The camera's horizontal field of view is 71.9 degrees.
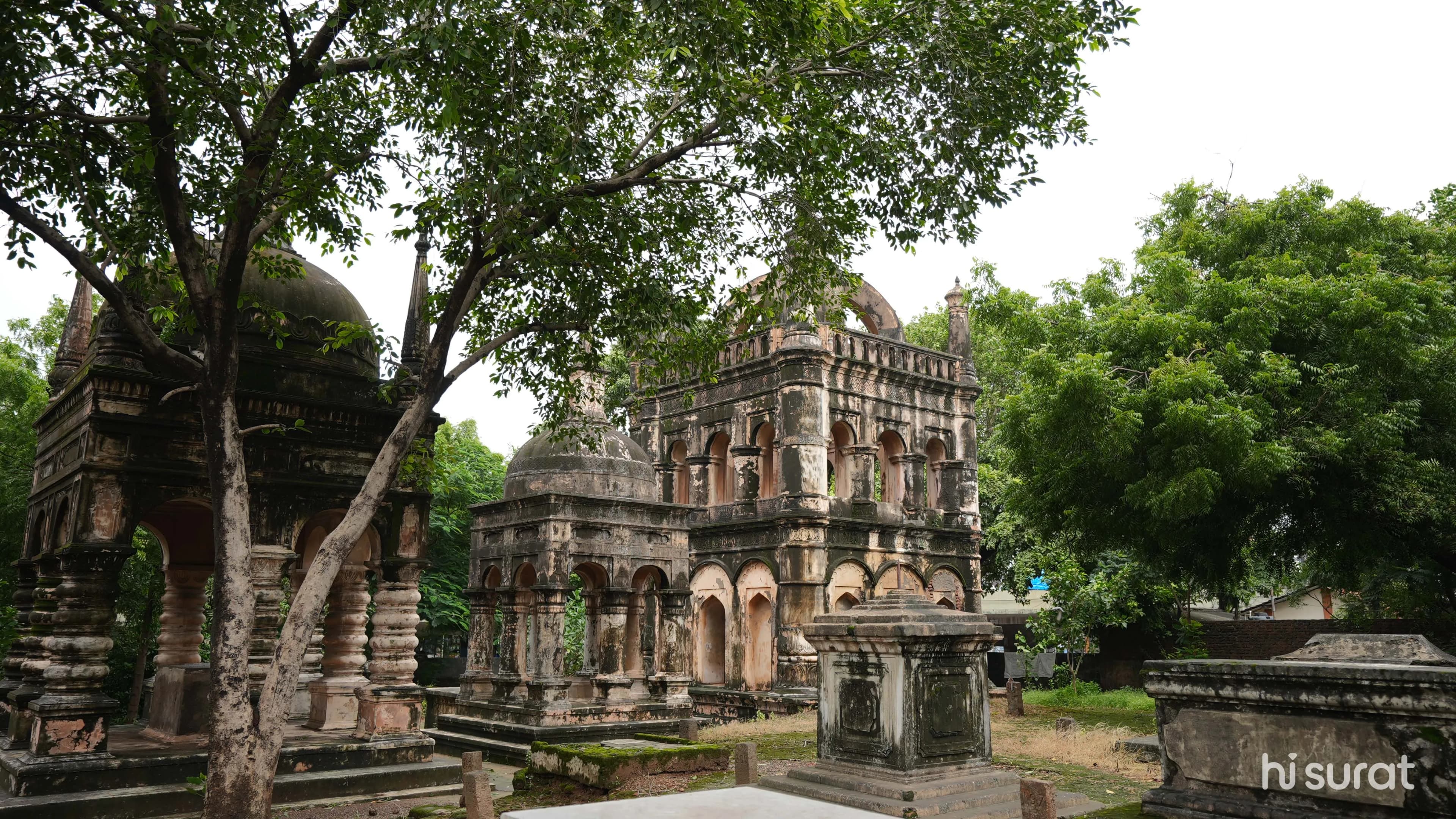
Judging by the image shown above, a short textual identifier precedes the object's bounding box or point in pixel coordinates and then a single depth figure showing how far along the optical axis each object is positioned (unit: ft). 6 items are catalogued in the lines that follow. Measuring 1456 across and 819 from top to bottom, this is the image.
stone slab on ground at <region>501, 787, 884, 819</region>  10.60
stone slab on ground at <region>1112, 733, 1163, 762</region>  38.11
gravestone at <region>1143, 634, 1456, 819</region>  15.98
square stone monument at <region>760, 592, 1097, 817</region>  26.78
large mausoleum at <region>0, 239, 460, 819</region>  28.37
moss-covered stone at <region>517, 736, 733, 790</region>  33.73
